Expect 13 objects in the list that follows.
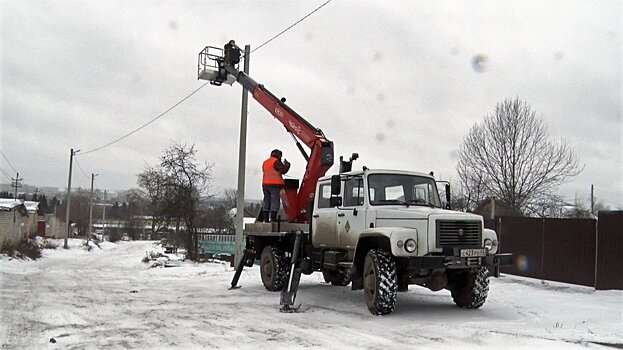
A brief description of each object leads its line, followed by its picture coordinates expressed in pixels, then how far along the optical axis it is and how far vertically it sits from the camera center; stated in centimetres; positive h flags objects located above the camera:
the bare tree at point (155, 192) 2922 +99
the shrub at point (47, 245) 4003 -292
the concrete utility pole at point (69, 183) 4514 +196
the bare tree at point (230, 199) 5121 +147
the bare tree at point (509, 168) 2864 +305
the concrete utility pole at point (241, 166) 1714 +150
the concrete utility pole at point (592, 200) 4398 +242
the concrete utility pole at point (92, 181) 5527 +206
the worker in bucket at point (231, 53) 1666 +482
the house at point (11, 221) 3109 -105
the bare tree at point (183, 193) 2877 +100
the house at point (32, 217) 5003 -110
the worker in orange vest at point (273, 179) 1284 +85
